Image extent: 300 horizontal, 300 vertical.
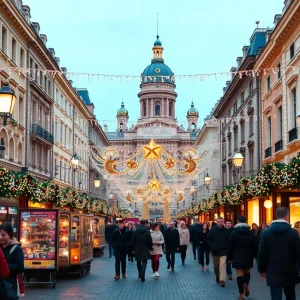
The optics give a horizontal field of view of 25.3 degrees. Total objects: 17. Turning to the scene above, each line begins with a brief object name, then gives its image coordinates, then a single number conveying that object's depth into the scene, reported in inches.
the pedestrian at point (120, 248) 762.8
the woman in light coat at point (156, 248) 783.1
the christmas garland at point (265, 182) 837.1
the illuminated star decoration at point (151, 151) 1473.8
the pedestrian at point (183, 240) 1005.2
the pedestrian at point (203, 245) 899.4
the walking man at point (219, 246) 668.7
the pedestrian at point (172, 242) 899.4
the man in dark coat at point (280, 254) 374.0
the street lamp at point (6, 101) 486.6
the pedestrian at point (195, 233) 1030.9
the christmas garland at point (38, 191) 938.9
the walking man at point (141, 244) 748.0
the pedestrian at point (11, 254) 331.9
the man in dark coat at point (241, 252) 551.2
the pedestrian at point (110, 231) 1124.4
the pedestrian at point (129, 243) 766.7
